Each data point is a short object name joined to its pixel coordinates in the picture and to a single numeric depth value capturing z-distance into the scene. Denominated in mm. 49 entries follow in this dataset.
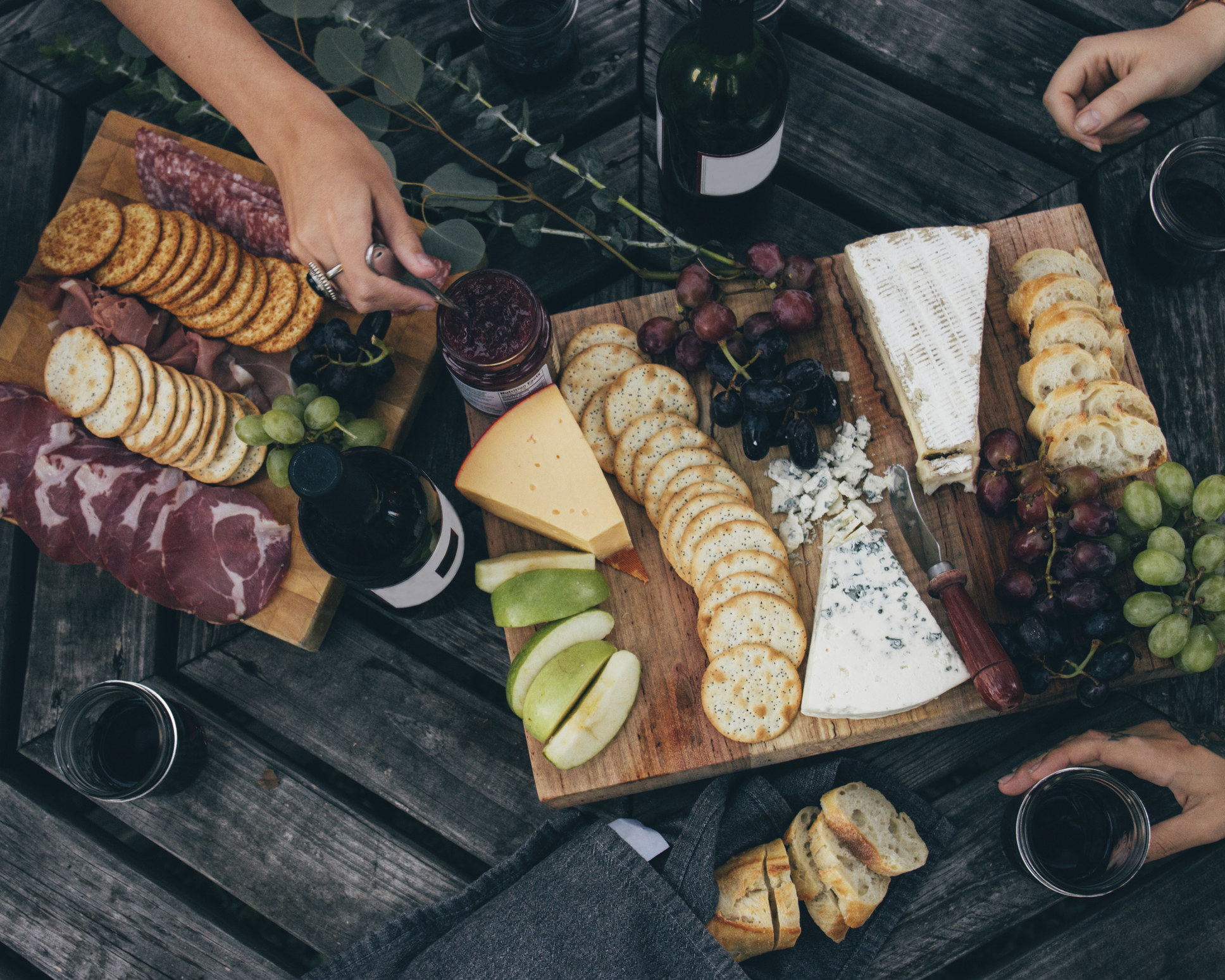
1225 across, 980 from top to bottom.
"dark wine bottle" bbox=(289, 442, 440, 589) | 647
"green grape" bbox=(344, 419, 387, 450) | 808
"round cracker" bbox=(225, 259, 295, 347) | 846
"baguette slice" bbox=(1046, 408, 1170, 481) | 795
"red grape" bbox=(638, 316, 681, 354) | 830
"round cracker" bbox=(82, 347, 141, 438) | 821
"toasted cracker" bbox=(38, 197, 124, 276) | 838
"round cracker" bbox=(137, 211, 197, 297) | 835
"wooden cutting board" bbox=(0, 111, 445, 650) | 841
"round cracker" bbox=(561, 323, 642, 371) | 852
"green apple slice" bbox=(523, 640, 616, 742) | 791
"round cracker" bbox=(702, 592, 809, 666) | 799
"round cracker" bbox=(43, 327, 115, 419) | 826
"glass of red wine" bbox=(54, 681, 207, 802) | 813
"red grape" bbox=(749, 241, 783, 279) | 820
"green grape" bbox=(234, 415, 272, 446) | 800
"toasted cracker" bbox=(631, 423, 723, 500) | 819
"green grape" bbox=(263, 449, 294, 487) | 817
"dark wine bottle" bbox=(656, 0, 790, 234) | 729
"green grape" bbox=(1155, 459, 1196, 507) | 764
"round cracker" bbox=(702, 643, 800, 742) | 800
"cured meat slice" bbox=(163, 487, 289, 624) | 829
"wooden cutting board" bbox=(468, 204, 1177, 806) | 806
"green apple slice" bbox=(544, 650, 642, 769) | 793
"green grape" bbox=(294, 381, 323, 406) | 812
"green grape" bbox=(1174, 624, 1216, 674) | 761
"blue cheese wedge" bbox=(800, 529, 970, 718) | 790
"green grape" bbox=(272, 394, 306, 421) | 805
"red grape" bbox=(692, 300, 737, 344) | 806
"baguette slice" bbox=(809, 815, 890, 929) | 791
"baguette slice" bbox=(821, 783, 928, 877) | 797
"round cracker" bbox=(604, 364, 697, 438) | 829
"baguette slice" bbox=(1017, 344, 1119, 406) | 804
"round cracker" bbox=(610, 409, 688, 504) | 824
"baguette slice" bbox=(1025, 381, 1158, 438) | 798
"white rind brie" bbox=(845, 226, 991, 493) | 806
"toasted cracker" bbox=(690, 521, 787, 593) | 803
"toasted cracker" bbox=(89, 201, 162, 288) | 834
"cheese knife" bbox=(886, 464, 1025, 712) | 762
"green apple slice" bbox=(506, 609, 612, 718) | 811
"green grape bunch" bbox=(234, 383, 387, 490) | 793
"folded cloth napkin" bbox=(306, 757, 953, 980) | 790
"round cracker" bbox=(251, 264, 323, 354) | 848
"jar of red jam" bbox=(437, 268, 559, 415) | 769
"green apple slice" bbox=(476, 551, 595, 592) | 823
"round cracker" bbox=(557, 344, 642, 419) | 846
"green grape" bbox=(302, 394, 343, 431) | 795
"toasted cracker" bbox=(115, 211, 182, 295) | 835
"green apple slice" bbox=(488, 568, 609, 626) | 804
